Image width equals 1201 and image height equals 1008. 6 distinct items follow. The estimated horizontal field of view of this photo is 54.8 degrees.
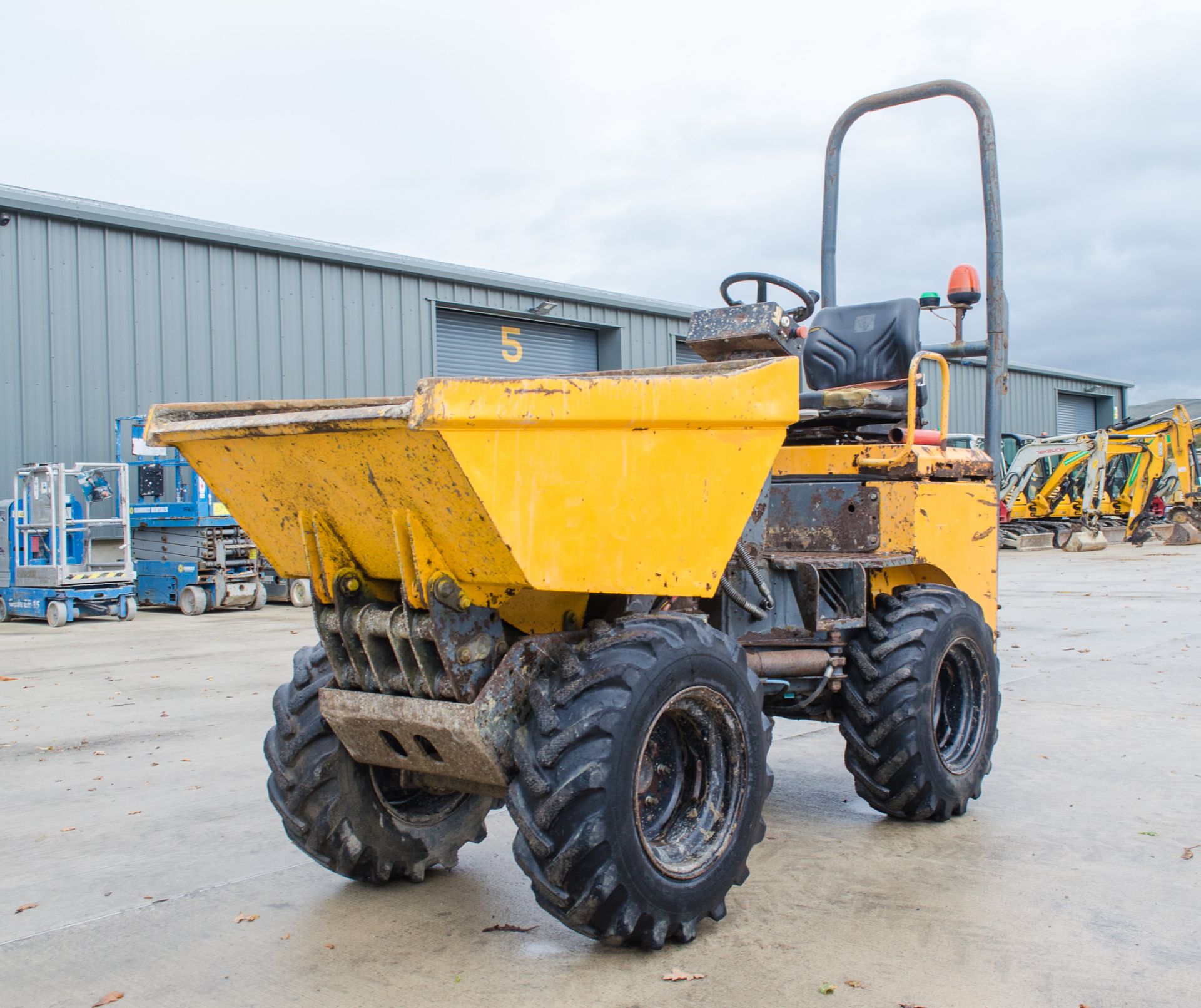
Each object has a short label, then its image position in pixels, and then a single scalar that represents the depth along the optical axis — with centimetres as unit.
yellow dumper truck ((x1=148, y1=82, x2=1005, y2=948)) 307
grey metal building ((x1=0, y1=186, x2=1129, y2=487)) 1523
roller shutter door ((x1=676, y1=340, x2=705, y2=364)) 2522
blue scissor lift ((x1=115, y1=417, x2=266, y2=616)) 1422
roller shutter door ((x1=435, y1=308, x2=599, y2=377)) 2084
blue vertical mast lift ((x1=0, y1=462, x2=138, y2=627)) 1321
